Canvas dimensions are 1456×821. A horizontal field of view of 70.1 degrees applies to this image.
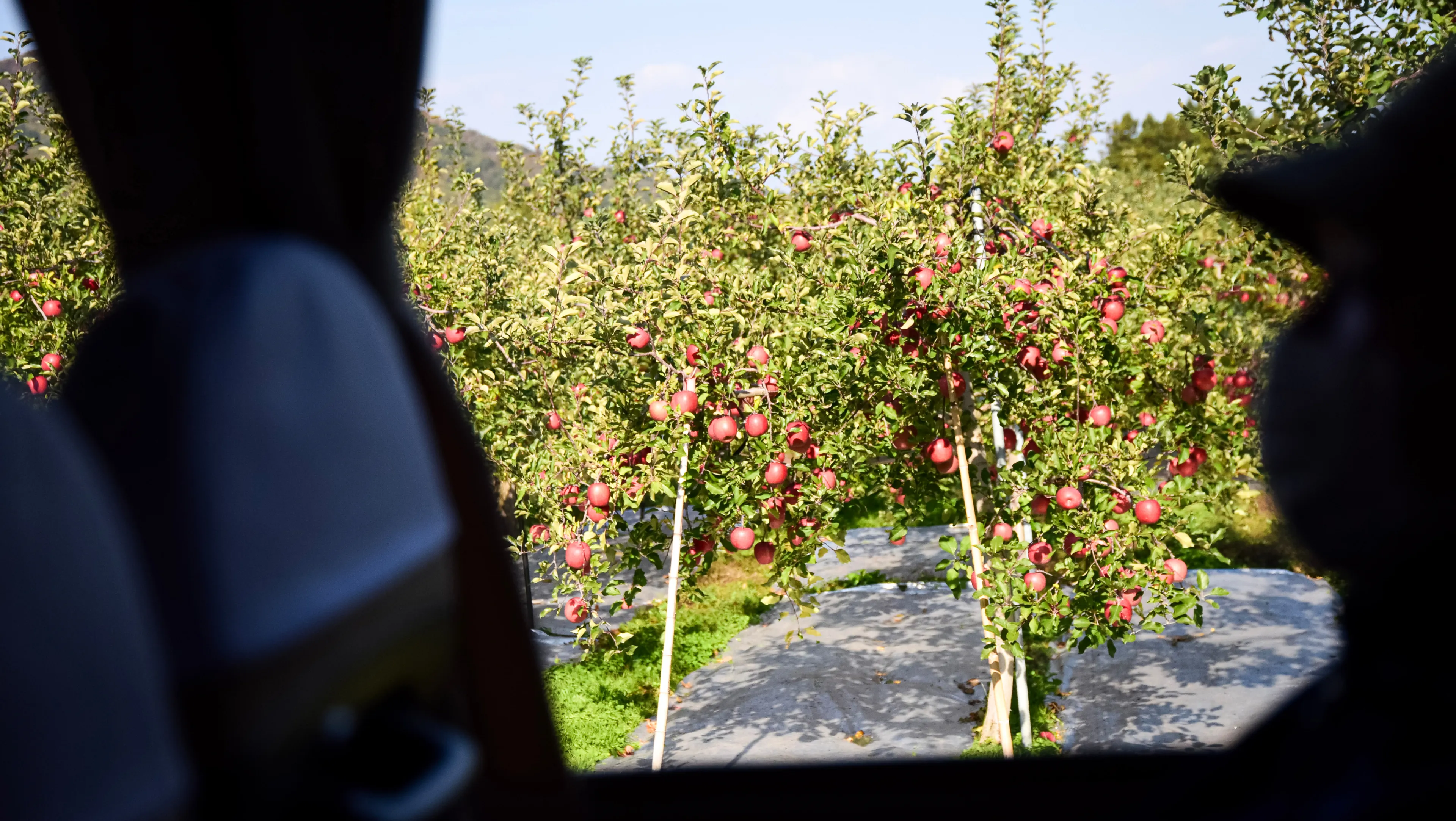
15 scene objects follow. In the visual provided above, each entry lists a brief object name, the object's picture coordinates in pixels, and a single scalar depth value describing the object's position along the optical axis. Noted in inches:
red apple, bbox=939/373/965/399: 165.2
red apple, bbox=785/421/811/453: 143.4
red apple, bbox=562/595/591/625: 158.6
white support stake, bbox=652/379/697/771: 146.4
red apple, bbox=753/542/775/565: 153.8
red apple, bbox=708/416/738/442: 140.7
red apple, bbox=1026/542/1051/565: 153.6
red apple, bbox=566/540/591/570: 150.9
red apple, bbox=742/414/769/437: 140.7
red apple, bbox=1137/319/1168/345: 155.8
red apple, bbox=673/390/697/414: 139.6
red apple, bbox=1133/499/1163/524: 145.2
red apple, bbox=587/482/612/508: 144.9
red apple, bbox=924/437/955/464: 172.2
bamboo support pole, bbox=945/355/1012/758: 160.4
